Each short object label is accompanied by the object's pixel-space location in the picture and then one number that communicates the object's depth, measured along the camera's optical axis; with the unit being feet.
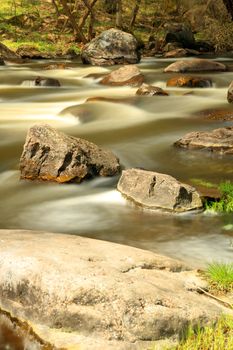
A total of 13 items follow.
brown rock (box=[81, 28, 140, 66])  84.38
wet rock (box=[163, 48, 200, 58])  94.00
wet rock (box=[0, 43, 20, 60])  87.49
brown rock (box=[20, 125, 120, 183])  25.84
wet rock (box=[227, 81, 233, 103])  46.97
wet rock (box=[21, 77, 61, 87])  61.31
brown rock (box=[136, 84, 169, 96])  52.37
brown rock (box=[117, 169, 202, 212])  21.76
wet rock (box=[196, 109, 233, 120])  40.81
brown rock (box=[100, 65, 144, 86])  59.62
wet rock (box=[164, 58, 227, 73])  69.10
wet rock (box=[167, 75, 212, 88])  58.34
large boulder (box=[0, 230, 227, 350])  11.66
